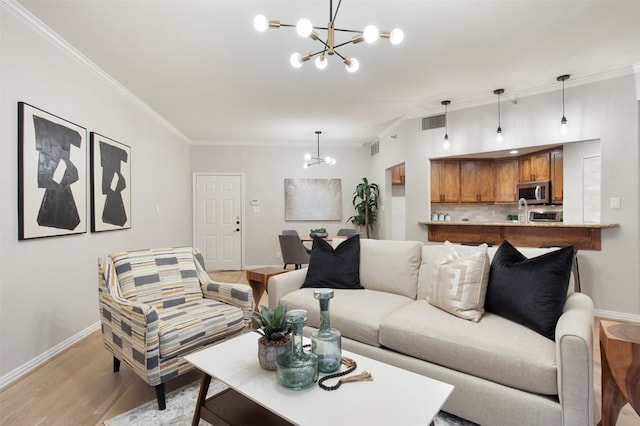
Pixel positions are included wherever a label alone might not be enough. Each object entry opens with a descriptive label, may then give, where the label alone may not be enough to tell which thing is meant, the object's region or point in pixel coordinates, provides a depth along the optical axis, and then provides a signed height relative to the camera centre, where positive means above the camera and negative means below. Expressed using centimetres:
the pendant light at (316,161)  590 +96
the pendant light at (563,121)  346 +97
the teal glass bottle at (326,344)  142 -60
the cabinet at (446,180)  589 +54
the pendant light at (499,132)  387 +97
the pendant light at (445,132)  431 +108
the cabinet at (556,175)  457 +48
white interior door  636 -19
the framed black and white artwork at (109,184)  313 +29
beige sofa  136 -74
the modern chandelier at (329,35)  176 +101
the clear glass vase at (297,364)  129 -64
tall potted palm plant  619 +9
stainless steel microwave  490 +27
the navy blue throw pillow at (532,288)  165 -44
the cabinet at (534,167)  486 +67
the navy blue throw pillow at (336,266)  272 -50
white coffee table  113 -73
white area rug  170 -114
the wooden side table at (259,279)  306 -68
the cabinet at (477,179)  586 +55
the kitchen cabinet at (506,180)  559 +50
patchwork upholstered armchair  181 -69
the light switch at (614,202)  337 +6
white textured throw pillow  192 -47
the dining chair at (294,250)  500 -64
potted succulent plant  144 -58
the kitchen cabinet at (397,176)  635 +68
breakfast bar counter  354 -31
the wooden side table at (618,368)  136 -71
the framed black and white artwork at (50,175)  227 +29
